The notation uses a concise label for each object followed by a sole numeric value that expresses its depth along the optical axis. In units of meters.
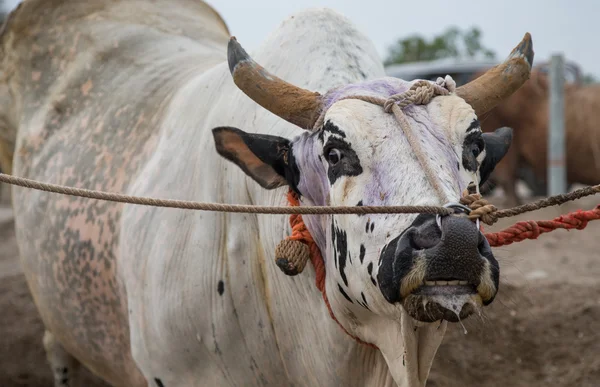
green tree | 16.61
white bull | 2.25
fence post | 7.56
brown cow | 9.10
